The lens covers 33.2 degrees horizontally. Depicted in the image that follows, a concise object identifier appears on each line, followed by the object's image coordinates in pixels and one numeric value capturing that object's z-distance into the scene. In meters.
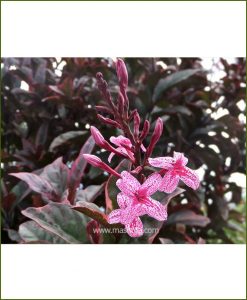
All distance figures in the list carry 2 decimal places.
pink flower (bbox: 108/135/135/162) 0.39
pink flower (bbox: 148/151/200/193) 0.38
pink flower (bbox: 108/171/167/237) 0.38
